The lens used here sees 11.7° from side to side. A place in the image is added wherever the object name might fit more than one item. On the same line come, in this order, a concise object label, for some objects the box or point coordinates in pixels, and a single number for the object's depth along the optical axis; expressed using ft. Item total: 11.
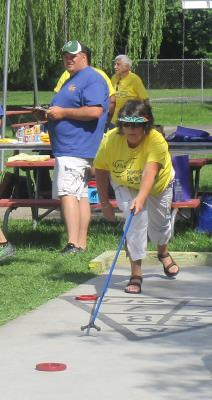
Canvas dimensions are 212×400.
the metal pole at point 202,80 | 118.83
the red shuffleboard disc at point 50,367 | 18.88
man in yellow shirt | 46.01
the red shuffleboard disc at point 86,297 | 25.93
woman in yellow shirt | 25.55
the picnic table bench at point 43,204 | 34.47
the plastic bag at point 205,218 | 36.59
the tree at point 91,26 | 75.20
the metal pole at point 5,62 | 50.56
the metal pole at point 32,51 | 59.86
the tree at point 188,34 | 160.56
